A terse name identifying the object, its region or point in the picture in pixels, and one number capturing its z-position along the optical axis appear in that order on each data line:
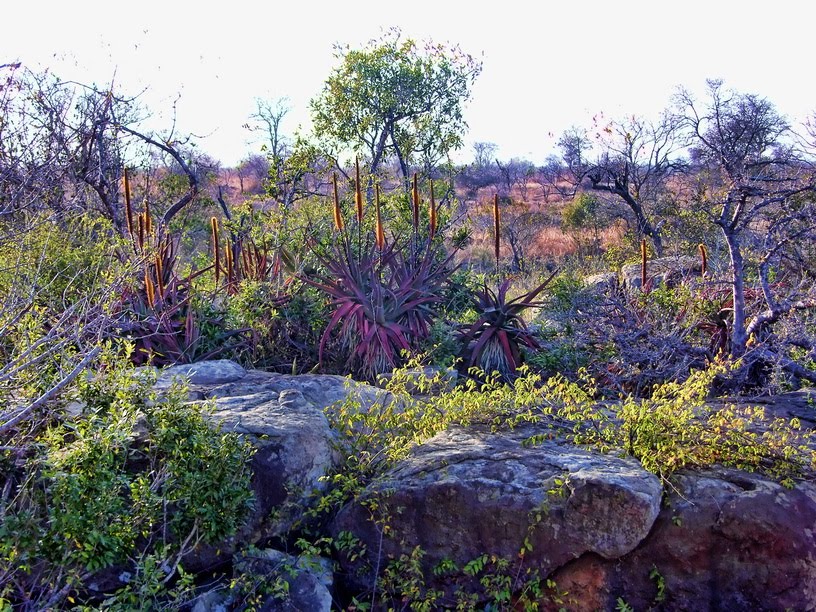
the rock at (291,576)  3.70
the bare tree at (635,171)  16.72
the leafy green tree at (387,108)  12.52
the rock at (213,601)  3.58
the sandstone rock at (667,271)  9.86
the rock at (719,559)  3.78
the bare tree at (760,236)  6.25
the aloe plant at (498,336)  7.86
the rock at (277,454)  4.05
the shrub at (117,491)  3.24
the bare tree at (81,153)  8.27
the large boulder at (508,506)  3.88
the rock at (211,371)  5.42
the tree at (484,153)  44.31
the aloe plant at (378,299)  7.47
